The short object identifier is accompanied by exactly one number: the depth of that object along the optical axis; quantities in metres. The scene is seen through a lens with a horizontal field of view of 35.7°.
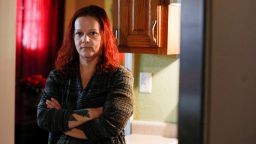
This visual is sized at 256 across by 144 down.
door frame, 0.68
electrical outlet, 2.64
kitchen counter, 2.43
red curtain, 4.06
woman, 1.74
